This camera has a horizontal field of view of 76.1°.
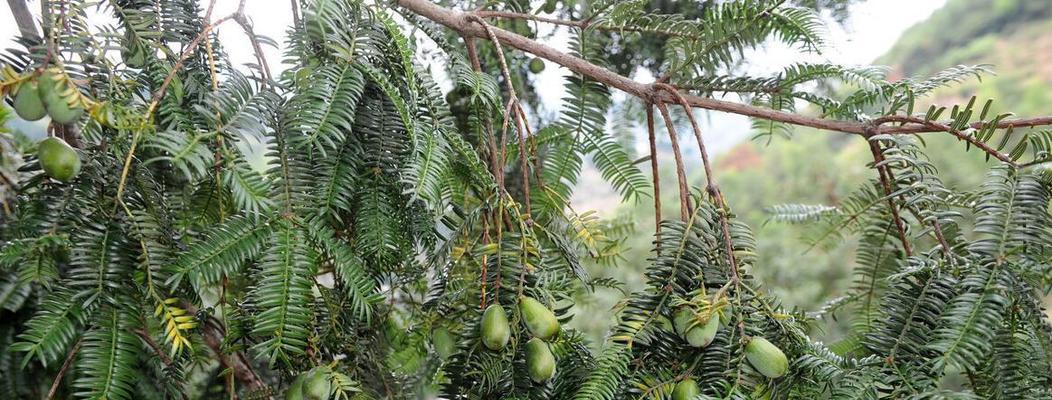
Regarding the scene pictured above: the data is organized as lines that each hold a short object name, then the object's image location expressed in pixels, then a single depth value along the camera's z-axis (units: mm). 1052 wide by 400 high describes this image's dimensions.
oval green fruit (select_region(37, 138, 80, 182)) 394
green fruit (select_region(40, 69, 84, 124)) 357
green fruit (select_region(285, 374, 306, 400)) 431
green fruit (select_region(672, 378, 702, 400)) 430
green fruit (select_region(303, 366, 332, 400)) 423
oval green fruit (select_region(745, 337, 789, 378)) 423
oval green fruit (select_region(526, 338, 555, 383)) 423
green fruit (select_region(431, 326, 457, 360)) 499
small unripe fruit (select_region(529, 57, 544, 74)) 803
